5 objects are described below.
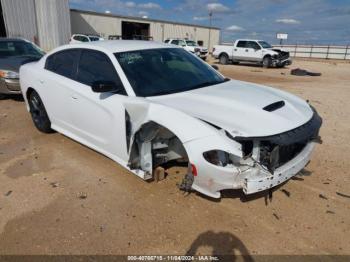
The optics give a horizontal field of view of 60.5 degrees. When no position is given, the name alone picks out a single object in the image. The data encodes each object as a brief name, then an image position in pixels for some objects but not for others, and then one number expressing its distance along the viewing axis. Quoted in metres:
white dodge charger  2.79
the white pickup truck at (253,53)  21.37
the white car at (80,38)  22.86
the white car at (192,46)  26.05
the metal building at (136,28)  30.95
